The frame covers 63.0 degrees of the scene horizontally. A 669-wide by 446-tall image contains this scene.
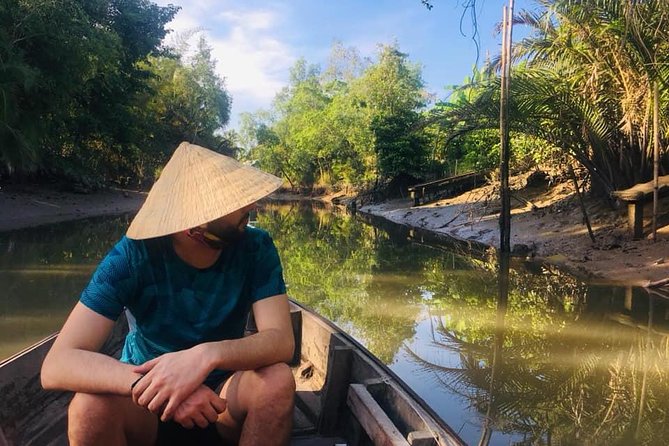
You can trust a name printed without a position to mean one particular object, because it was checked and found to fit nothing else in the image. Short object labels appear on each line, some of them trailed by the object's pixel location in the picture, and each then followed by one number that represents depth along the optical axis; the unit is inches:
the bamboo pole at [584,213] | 410.2
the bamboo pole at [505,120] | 405.1
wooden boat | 92.7
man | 69.5
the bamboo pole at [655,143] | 350.9
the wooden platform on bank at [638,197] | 365.1
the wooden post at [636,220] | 381.4
